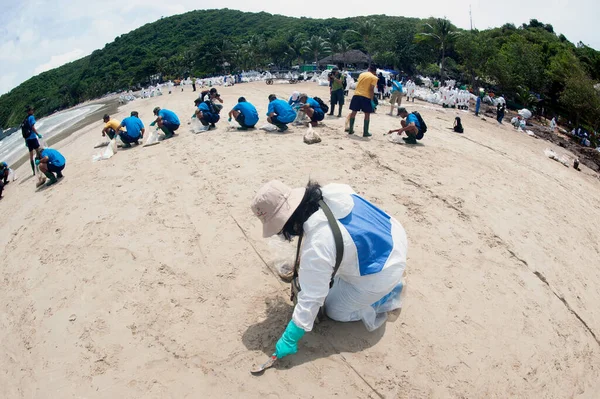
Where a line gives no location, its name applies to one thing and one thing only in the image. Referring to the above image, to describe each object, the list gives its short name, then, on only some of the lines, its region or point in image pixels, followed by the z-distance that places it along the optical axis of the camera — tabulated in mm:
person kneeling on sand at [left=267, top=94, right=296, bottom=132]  7688
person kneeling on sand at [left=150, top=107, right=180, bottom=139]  8203
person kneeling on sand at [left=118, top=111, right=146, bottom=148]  8062
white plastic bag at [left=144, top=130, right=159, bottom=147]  8031
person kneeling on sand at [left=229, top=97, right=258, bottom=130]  7891
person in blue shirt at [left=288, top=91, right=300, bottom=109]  8458
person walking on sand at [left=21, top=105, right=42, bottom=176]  8344
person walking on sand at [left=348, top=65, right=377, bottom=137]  7539
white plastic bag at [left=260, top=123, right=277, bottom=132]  7883
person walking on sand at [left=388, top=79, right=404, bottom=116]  11684
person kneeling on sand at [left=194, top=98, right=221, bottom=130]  8336
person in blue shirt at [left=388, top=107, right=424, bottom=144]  7305
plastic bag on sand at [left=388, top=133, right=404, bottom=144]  7438
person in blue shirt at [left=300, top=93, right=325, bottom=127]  8109
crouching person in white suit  2332
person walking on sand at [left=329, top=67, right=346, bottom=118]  9211
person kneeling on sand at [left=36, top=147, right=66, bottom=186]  7105
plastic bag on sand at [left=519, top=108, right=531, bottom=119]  17016
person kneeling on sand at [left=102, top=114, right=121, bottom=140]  8547
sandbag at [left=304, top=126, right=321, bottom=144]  6789
